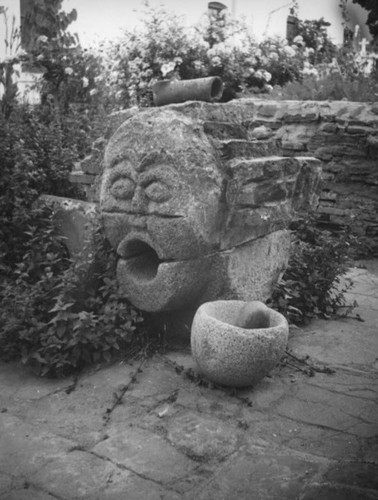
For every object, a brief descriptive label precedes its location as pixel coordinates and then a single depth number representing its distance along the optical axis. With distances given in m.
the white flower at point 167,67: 8.48
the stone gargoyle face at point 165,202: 3.11
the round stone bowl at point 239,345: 2.82
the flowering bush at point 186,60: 8.79
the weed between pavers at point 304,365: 3.27
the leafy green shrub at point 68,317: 3.20
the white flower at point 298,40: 10.35
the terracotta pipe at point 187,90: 3.45
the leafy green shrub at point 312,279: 4.04
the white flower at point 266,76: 8.82
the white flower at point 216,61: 8.71
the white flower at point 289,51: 9.37
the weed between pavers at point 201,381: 2.93
